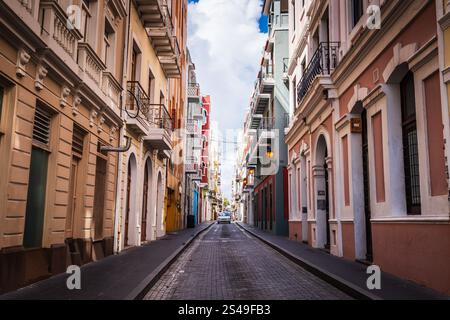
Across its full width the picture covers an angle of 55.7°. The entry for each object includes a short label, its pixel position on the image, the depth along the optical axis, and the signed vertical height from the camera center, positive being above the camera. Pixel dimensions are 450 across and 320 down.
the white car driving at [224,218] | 61.19 +0.12
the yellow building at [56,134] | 6.78 +1.75
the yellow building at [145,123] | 14.62 +3.55
